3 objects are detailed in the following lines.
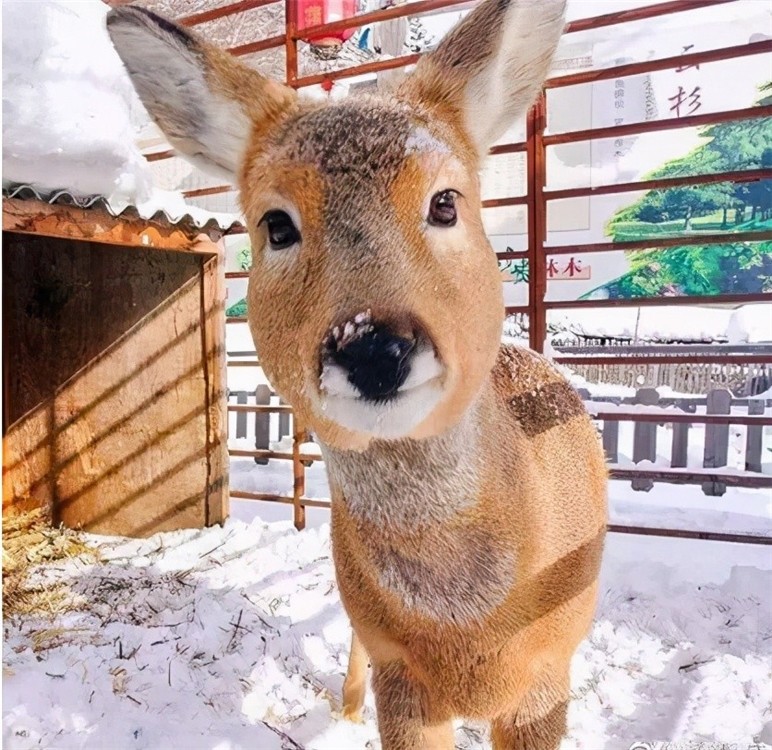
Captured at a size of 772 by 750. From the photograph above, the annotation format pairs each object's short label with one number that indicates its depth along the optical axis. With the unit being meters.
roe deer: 1.01
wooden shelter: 4.46
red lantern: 3.77
